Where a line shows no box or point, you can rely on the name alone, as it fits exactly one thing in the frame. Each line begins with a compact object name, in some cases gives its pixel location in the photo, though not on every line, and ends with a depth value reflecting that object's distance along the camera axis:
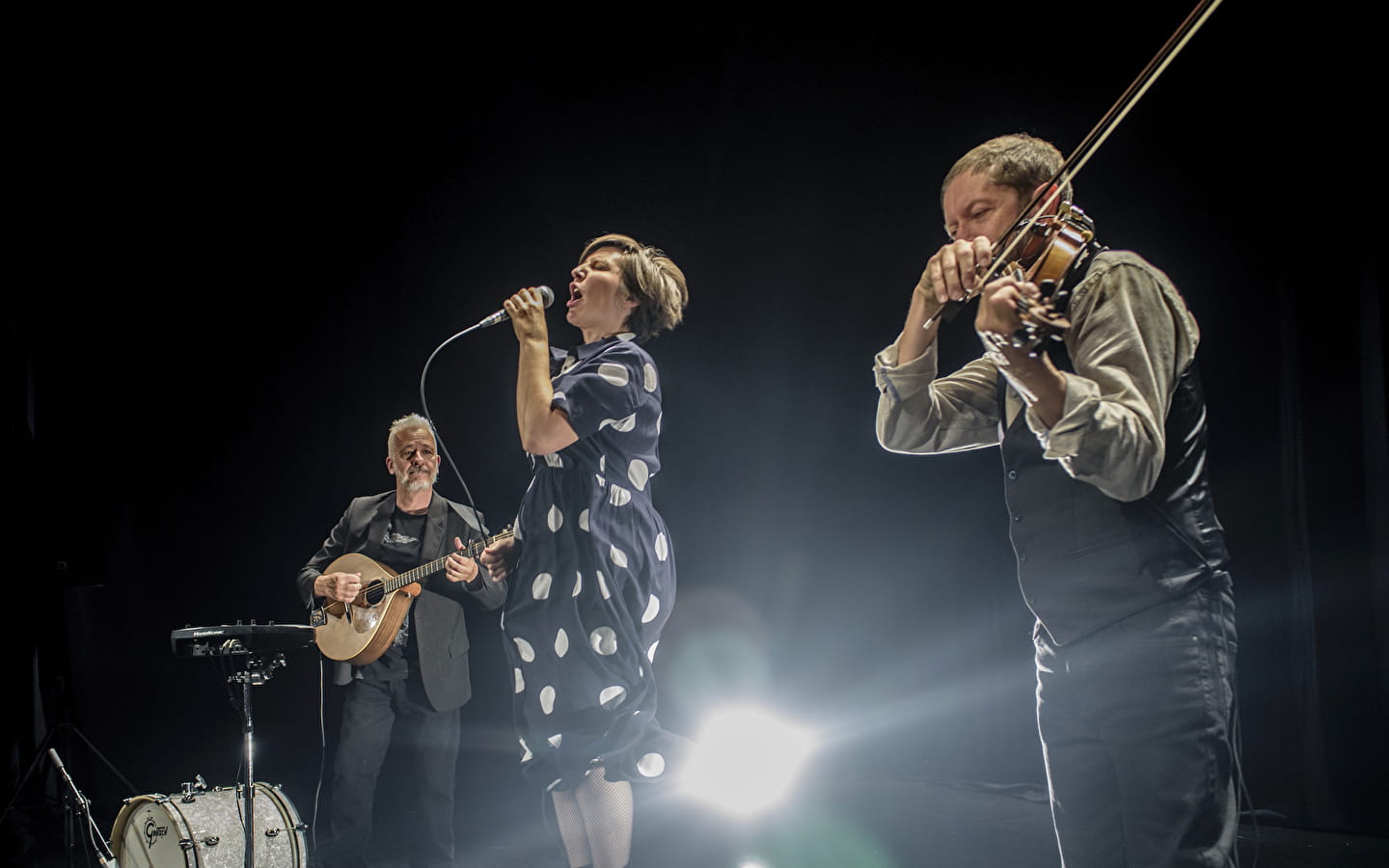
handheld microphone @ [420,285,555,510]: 2.16
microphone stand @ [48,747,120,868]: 2.76
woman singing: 1.80
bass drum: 2.58
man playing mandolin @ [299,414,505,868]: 3.24
